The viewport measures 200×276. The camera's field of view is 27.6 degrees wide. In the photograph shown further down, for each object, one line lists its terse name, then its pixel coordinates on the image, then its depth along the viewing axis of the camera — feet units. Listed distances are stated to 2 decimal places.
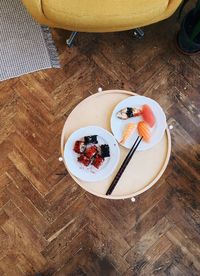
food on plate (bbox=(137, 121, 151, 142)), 4.58
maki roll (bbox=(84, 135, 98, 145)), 4.65
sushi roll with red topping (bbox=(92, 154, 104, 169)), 4.62
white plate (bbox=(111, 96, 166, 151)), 4.64
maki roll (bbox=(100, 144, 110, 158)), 4.63
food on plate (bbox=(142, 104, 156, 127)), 4.65
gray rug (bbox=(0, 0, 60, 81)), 5.81
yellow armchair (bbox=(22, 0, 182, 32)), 4.53
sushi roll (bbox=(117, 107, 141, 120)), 4.65
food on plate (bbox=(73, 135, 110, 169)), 4.61
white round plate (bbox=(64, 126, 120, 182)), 4.62
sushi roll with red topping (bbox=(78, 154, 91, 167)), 4.60
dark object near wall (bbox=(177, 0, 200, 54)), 5.46
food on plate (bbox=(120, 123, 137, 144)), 4.62
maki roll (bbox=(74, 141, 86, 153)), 4.63
